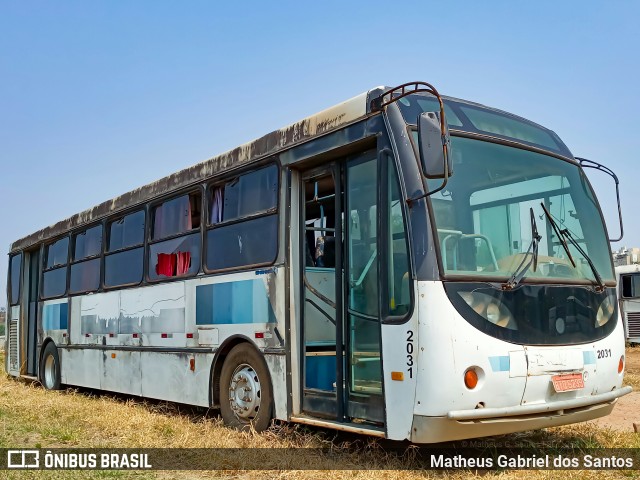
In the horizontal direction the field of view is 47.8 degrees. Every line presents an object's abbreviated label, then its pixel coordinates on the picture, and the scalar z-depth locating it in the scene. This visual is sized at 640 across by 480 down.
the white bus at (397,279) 5.28
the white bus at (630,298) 22.11
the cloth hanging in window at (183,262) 8.52
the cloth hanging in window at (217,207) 8.04
